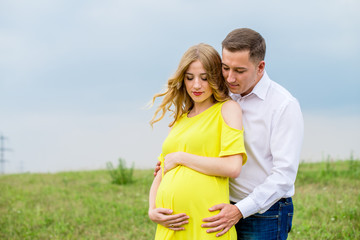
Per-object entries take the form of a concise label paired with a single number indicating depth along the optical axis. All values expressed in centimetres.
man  279
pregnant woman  266
